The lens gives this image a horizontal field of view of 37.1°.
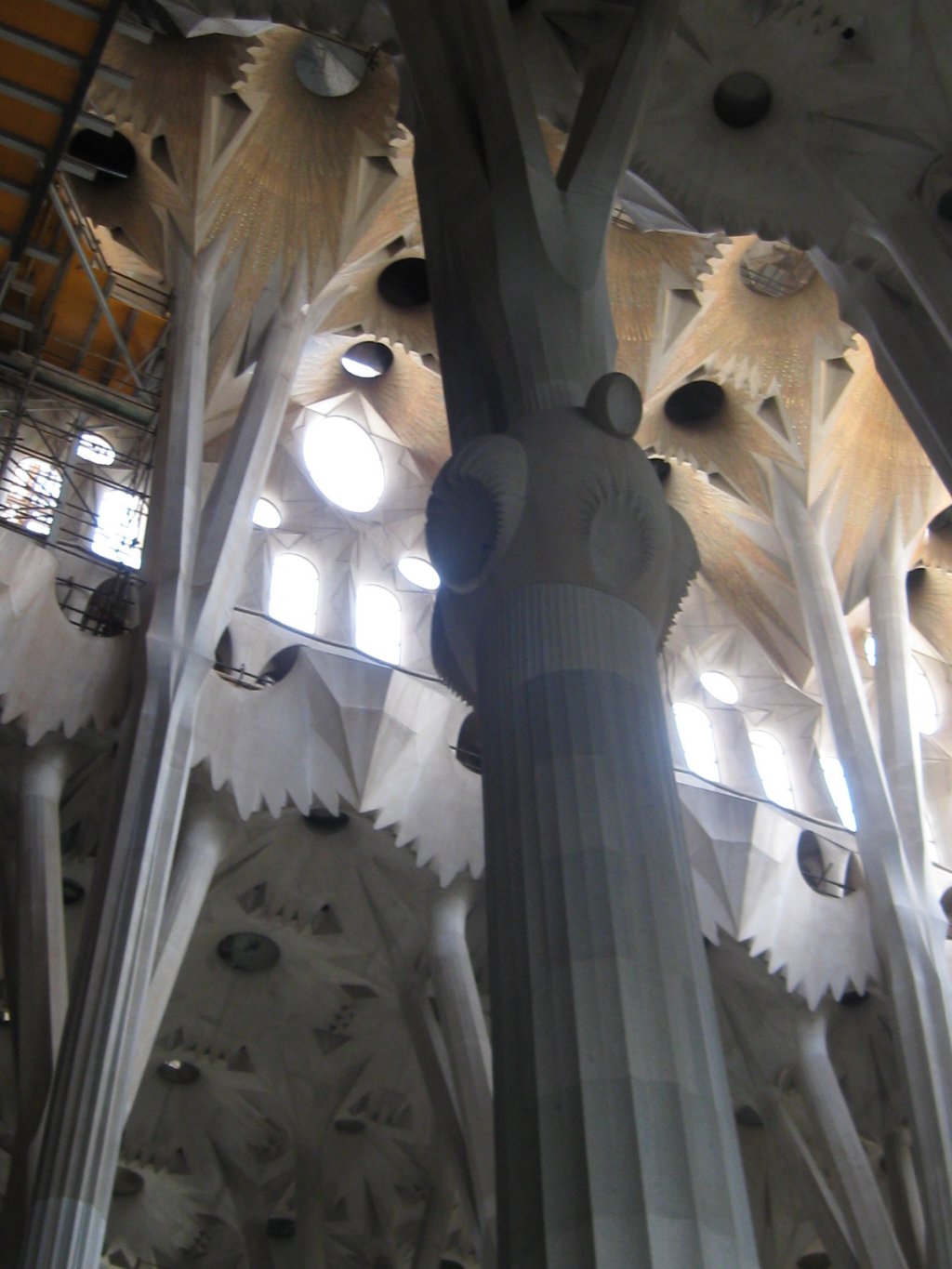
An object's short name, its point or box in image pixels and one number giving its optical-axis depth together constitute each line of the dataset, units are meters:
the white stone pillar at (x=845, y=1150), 12.30
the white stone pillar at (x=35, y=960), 9.02
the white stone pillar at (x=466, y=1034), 11.32
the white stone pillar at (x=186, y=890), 10.19
